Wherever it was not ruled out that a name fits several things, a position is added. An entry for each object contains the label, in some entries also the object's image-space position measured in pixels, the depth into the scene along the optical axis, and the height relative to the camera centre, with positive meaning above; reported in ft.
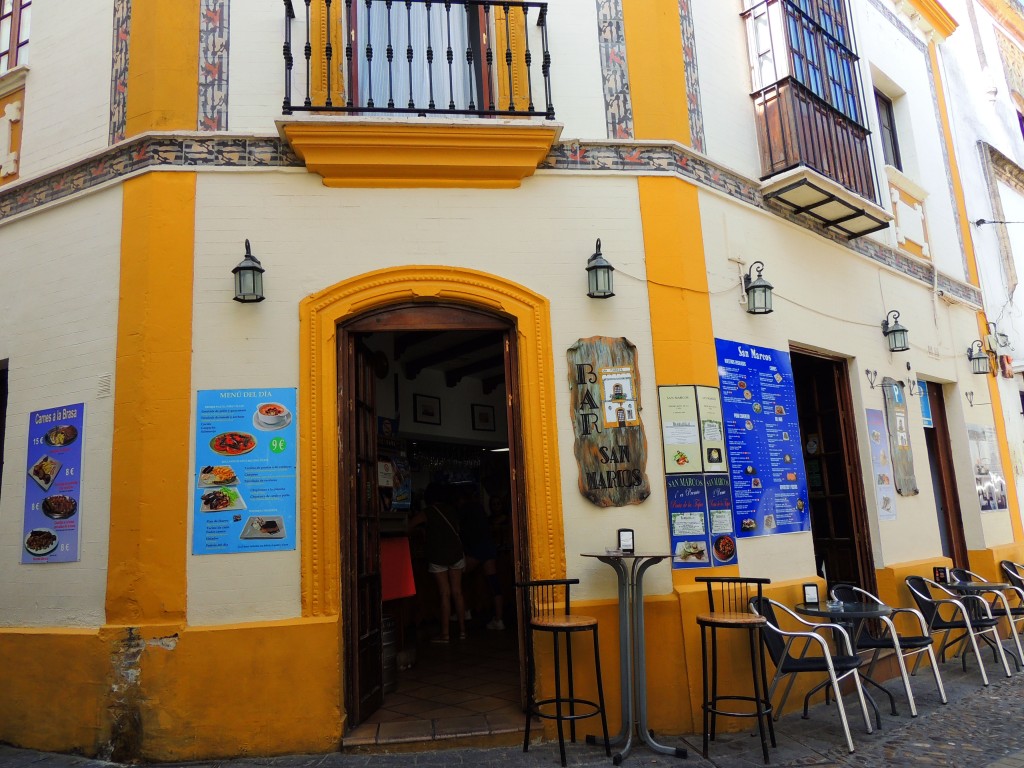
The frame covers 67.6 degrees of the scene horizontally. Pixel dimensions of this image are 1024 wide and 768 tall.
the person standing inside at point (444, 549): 26.48 -0.75
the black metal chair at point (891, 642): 18.33 -3.49
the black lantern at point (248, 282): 17.28 +5.72
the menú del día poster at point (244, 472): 16.67 +1.46
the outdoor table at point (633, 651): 16.19 -2.86
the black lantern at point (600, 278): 18.40 +5.71
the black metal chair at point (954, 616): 22.00 -3.52
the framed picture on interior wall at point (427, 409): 31.42 +4.88
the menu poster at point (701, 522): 17.89 -0.21
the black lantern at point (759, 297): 20.48 +5.62
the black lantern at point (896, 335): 25.89 +5.55
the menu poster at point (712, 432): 18.51 +1.93
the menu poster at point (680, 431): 18.22 +1.96
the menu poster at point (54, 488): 17.48 +1.41
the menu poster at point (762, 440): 19.43 +1.81
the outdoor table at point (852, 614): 18.01 -2.58
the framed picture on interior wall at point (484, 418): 34.99 +4.86
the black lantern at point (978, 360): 30.91 +5.47
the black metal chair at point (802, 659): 16.24 -3.34
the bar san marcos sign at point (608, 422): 17.85 +2.23
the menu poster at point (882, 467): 24.08 +1.11
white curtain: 19.72 +12.23
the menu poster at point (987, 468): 29.43 +1.11
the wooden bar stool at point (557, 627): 15.40 -2.11
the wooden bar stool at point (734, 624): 15.39 -2.26
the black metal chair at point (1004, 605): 23.09 -3.59
